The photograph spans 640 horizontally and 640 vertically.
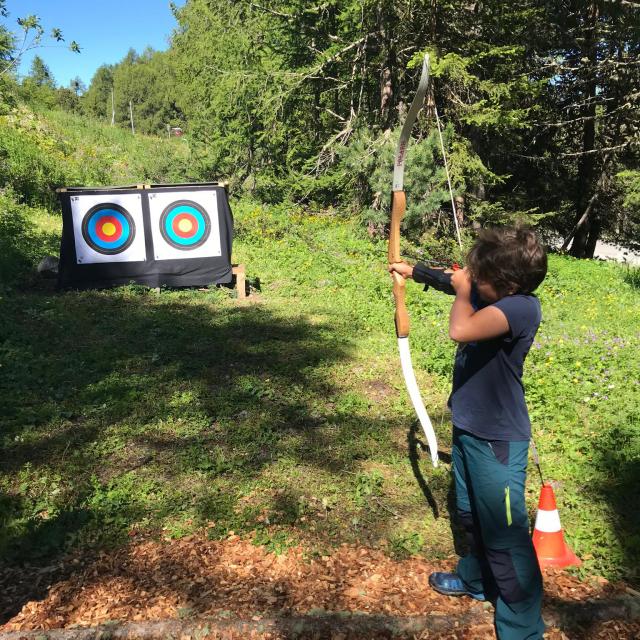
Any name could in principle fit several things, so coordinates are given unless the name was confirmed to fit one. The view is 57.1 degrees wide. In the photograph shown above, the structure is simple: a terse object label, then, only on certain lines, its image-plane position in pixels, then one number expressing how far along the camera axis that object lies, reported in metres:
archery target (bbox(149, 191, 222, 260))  8.09
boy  2.04
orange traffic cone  2.71
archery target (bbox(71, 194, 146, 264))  7.95
